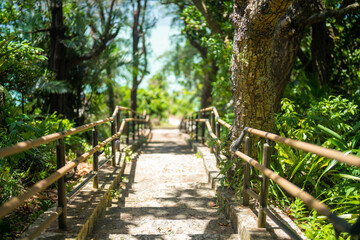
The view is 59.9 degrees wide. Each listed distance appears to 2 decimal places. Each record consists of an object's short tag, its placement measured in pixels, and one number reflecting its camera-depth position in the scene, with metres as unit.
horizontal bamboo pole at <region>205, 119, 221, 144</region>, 4.44
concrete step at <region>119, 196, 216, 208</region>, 3.86
